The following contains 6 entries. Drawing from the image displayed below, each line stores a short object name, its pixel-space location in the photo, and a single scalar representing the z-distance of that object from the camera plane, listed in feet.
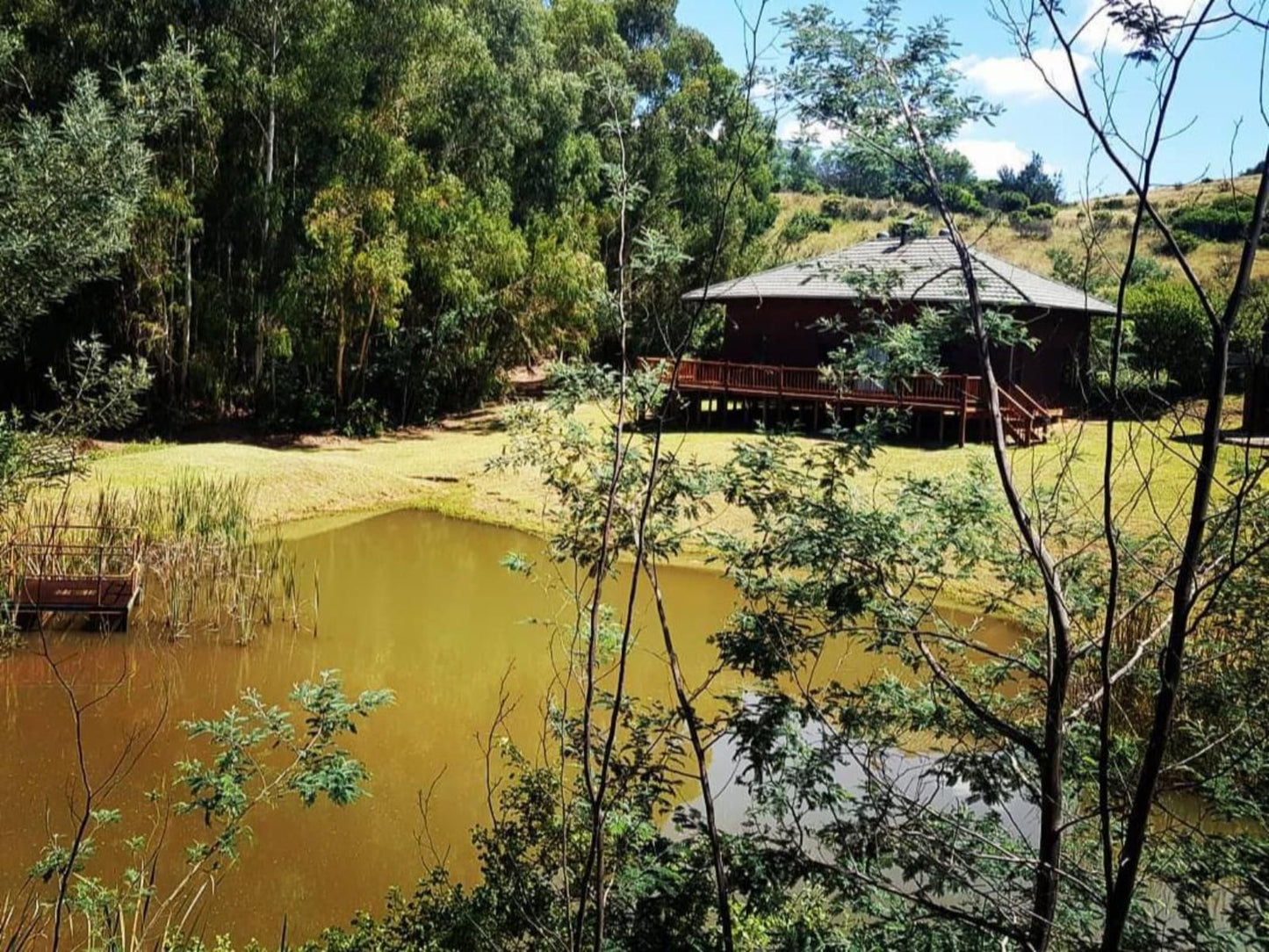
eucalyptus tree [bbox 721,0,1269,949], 8.38
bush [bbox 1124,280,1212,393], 69.21
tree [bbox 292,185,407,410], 63.77
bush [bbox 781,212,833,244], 109.19
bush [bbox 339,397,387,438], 73.51
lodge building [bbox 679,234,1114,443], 59.93
